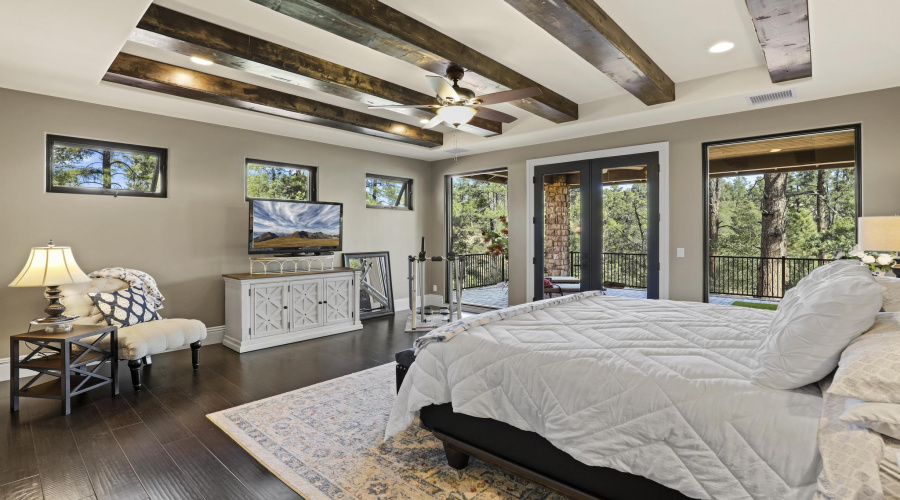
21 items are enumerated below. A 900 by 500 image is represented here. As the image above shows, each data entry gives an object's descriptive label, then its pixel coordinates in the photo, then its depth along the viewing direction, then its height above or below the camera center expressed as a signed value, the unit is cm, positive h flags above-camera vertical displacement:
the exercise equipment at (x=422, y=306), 563 -74
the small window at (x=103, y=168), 414 +86
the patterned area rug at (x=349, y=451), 213 -116
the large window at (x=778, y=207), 481 +57
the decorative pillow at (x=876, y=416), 117 -47
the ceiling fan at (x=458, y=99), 327 +119
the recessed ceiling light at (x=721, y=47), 343 +161
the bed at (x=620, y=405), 138 -60
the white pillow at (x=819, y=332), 141 -28
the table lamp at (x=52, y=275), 319 -17
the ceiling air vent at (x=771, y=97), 395 +141
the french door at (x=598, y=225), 523 +31
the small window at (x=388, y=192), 682 +95
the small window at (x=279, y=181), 552 +93
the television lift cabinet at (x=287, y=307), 478 -66
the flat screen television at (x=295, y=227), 520 +31
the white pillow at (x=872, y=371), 122 -36
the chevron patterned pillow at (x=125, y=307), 374 -49
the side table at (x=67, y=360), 304 -80
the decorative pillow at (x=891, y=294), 191 -21
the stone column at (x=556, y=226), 594 +33
